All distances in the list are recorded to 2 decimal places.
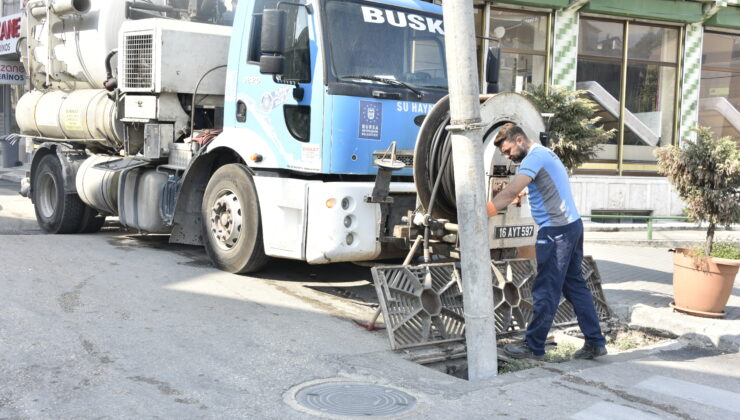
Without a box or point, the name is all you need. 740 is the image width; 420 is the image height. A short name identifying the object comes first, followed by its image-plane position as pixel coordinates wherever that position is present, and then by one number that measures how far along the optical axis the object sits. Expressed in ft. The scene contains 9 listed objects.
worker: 18.11
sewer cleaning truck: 21.89
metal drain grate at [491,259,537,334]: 20.45
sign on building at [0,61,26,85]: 75.45
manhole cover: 13.92
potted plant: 22.72
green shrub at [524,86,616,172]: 33.09
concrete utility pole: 16.44
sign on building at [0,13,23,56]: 73.72
